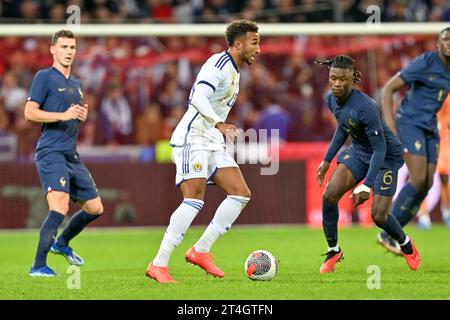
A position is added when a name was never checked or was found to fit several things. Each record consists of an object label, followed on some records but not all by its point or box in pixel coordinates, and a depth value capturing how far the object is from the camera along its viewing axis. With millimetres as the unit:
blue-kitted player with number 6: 18875
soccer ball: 17969
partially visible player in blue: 22687
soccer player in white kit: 17859
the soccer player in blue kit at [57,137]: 19703
